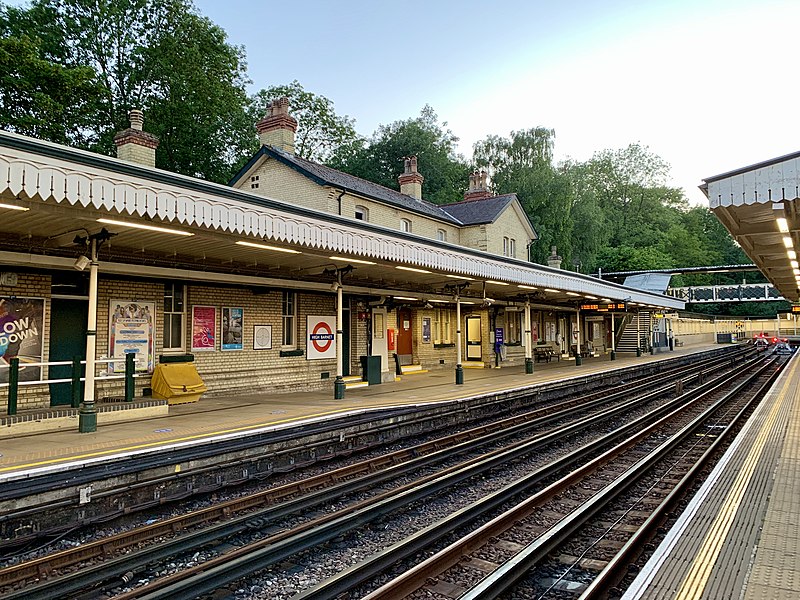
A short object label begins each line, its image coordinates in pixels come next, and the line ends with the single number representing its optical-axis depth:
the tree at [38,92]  22.64
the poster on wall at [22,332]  9.11
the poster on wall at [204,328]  12.21
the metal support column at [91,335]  8.12
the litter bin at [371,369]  16.20
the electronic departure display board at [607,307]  25.20
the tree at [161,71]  28.44
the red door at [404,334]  20.56
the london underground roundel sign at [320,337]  15.06
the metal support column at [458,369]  16.64
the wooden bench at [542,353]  28.31
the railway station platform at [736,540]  3.41
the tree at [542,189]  40.88
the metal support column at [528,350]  20.78
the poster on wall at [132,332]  10.81
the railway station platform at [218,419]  6.82
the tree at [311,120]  41.62
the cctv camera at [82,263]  8.41
